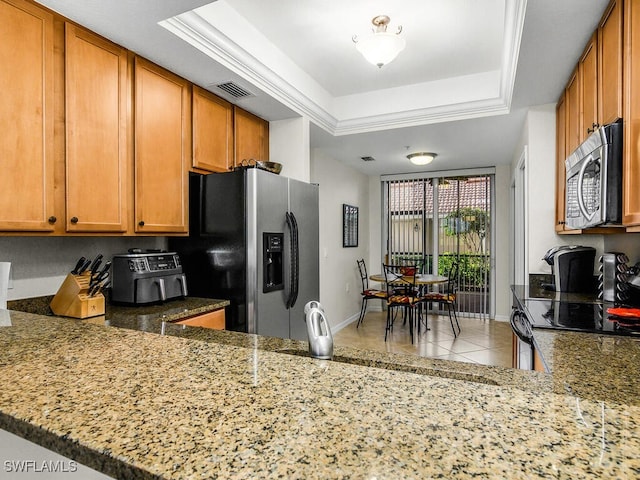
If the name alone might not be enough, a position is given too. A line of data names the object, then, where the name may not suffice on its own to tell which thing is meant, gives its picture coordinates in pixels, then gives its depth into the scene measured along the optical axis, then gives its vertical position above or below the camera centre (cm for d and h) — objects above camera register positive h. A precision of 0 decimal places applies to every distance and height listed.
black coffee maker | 256 -21
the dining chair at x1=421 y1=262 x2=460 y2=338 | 479 -75
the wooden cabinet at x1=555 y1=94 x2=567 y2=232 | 261 +57
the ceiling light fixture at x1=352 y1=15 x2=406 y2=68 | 232 +119
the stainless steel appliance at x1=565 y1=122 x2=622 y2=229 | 158 +26
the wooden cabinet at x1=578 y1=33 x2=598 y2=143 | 191 +79
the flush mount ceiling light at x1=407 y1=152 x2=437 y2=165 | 463 +99
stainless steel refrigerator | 240 -7
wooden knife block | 187 -31
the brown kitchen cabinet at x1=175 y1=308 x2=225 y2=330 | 217 -49
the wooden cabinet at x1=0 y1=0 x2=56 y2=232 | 160 +53
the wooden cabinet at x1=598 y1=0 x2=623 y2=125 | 159 +78
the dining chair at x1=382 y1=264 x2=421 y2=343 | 450 -66
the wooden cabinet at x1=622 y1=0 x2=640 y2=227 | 144 +46
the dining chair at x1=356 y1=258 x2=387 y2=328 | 508 -74
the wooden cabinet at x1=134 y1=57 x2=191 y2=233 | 222 +55
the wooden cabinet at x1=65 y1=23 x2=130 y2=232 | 186 +54
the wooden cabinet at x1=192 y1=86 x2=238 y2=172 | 261 +76
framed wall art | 532 +18
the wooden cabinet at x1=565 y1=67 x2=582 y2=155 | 226 +79
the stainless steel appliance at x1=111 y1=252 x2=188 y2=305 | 217 -24
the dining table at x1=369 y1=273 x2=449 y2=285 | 462 -53
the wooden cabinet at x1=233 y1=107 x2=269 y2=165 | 300 +84
